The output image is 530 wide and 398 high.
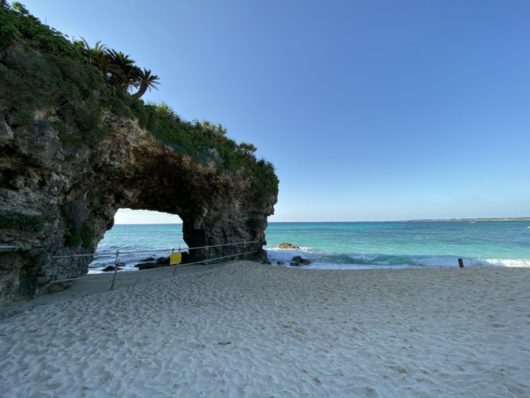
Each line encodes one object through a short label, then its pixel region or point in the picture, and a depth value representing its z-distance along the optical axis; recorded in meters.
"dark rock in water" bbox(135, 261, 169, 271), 15.66
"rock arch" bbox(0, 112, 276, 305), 6.09
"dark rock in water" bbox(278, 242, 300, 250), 29.77
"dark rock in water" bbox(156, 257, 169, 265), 16.56
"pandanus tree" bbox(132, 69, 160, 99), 12.01
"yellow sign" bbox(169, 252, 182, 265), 10.42
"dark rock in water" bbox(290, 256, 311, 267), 18.00
